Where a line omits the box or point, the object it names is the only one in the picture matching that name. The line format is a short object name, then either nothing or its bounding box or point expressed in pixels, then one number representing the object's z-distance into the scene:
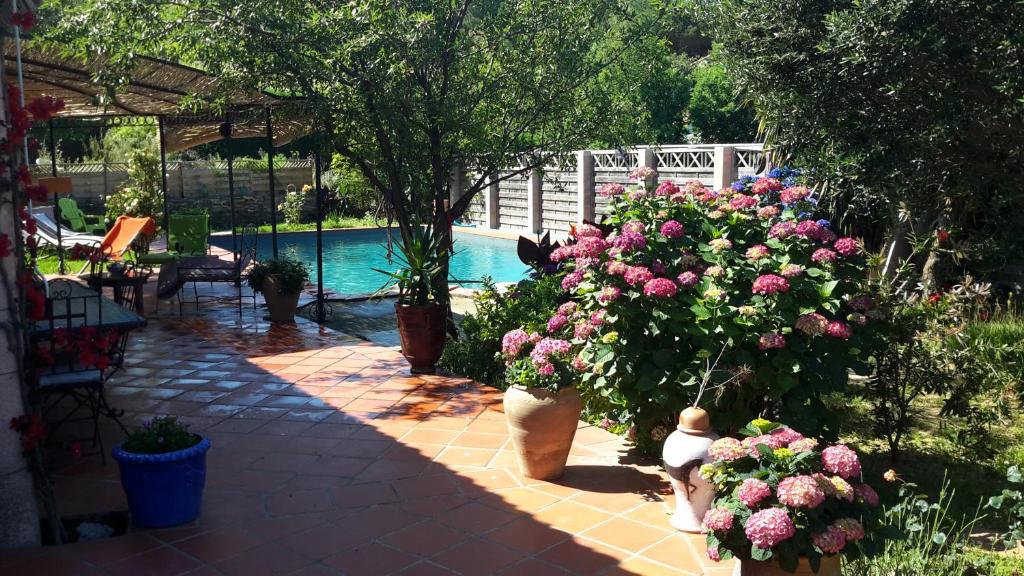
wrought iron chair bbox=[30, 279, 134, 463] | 4.29
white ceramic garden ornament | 4.16
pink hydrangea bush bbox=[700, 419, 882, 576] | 2.99
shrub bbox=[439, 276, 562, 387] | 7.14
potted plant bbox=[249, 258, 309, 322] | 9.59
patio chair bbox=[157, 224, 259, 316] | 9.89
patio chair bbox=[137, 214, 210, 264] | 13.04
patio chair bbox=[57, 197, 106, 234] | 16.64
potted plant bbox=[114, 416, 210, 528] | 4.15
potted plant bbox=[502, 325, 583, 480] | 4.75
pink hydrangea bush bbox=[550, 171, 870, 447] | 4.46
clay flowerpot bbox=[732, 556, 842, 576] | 3.13
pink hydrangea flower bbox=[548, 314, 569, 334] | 5.13
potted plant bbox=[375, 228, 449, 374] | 7.39
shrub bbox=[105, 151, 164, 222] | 18.05
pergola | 8.52
